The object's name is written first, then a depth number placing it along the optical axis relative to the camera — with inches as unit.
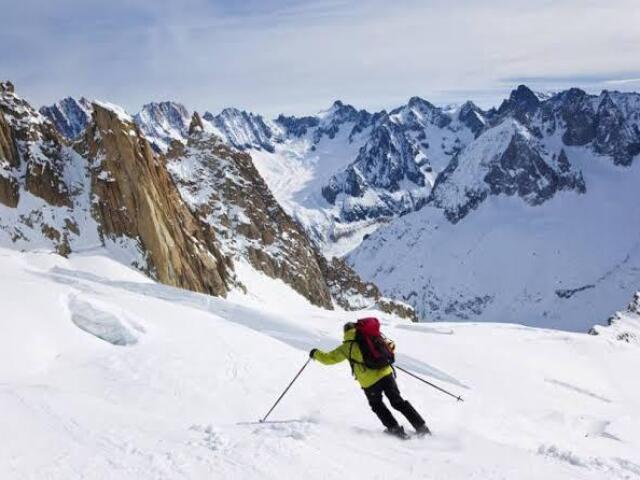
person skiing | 439.5
